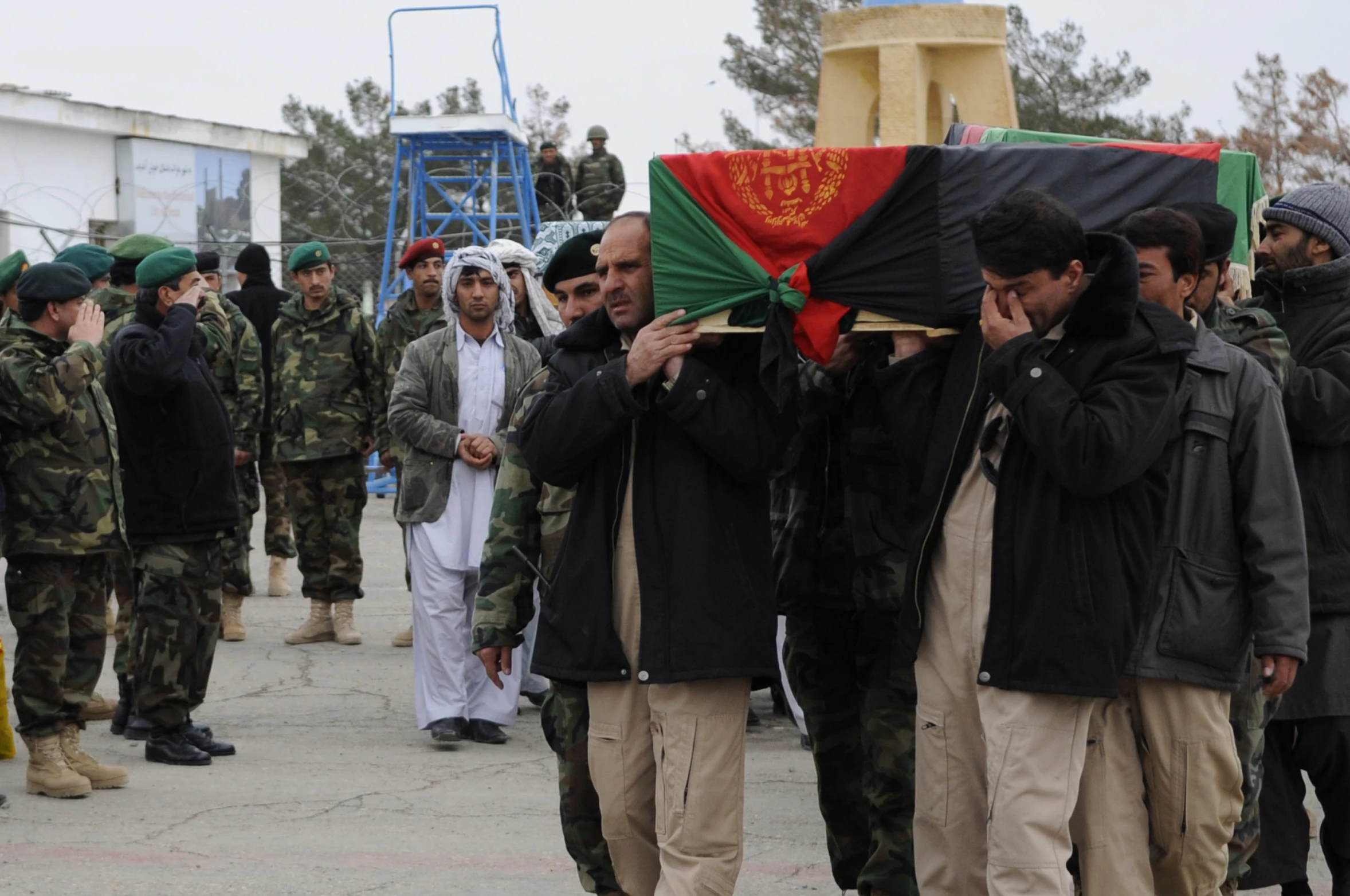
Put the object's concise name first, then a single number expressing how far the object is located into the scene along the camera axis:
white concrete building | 25.95
